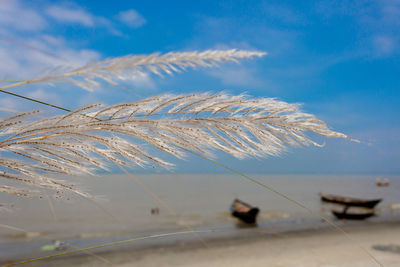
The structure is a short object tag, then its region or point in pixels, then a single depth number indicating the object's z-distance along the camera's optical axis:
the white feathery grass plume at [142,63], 0.68
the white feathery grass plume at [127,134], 0.68
